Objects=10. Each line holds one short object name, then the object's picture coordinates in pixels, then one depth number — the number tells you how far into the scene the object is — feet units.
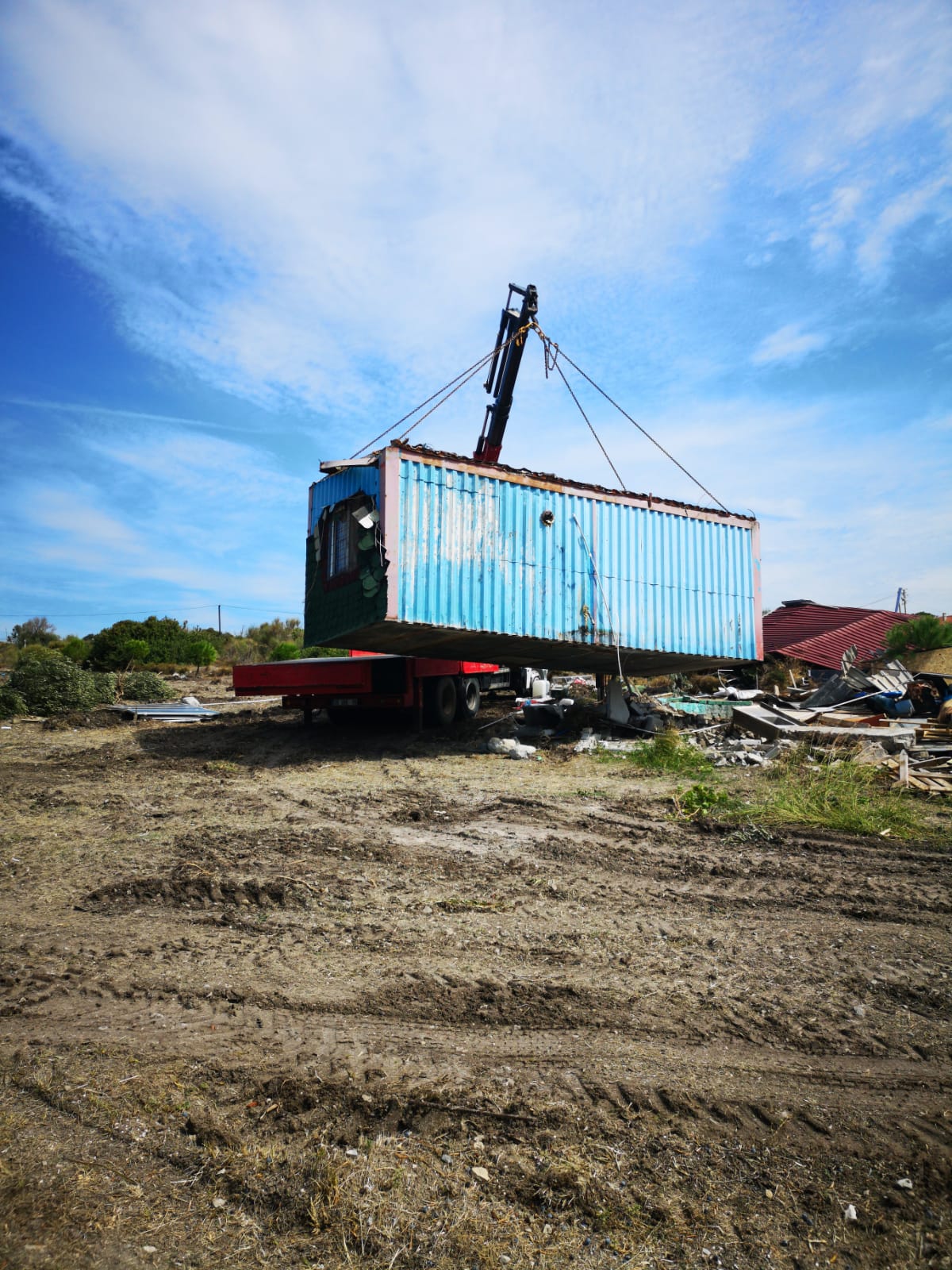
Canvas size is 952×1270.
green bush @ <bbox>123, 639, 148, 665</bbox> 82.79
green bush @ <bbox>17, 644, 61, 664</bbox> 85.08
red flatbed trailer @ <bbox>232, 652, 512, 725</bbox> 38.60
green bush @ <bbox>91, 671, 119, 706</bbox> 58.44
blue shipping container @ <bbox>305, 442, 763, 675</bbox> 35.91
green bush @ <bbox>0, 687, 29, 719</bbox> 52.13
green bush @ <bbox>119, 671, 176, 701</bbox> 61.41
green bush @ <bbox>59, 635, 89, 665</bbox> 91.66
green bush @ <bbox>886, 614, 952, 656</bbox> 56.08
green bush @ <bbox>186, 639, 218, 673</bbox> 92.17
